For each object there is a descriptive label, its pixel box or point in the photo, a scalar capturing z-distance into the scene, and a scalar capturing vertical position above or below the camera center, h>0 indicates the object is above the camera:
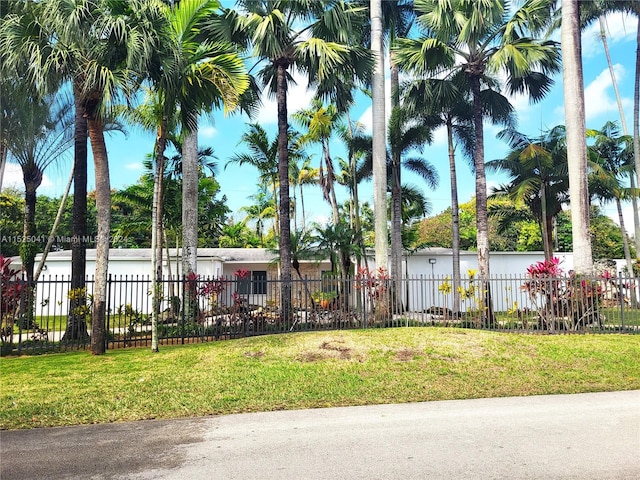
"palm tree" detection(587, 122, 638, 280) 22.42 +6.35
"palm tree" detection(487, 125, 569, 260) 20.75 +5.03
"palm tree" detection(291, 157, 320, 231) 29.03 +7.15
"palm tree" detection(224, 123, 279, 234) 18.38 +5.60
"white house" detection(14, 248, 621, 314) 20.75 +0.99
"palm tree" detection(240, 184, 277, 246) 37.97 +6.75
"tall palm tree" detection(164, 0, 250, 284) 9.39 +4.60
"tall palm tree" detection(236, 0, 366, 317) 13.03 +7.23
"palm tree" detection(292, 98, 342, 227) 20.53 +7.15
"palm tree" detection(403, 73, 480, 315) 16.73 +7.00
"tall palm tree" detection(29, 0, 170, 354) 8.54 +4.66
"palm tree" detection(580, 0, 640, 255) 20.44 +12.25
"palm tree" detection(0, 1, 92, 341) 8.42 +4.71
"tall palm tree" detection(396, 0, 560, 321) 14.15 +7.70
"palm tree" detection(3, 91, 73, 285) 12.88 +4.77
